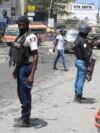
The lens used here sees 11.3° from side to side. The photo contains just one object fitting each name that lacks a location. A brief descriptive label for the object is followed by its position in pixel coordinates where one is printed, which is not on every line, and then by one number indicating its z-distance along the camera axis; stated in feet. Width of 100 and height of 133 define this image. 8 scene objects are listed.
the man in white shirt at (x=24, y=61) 27.43
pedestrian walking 69.87
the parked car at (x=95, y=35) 147.23
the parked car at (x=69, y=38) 116.14
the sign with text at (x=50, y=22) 229.82
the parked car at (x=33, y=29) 148.77
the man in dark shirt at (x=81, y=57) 37.81
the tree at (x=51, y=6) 291.34
